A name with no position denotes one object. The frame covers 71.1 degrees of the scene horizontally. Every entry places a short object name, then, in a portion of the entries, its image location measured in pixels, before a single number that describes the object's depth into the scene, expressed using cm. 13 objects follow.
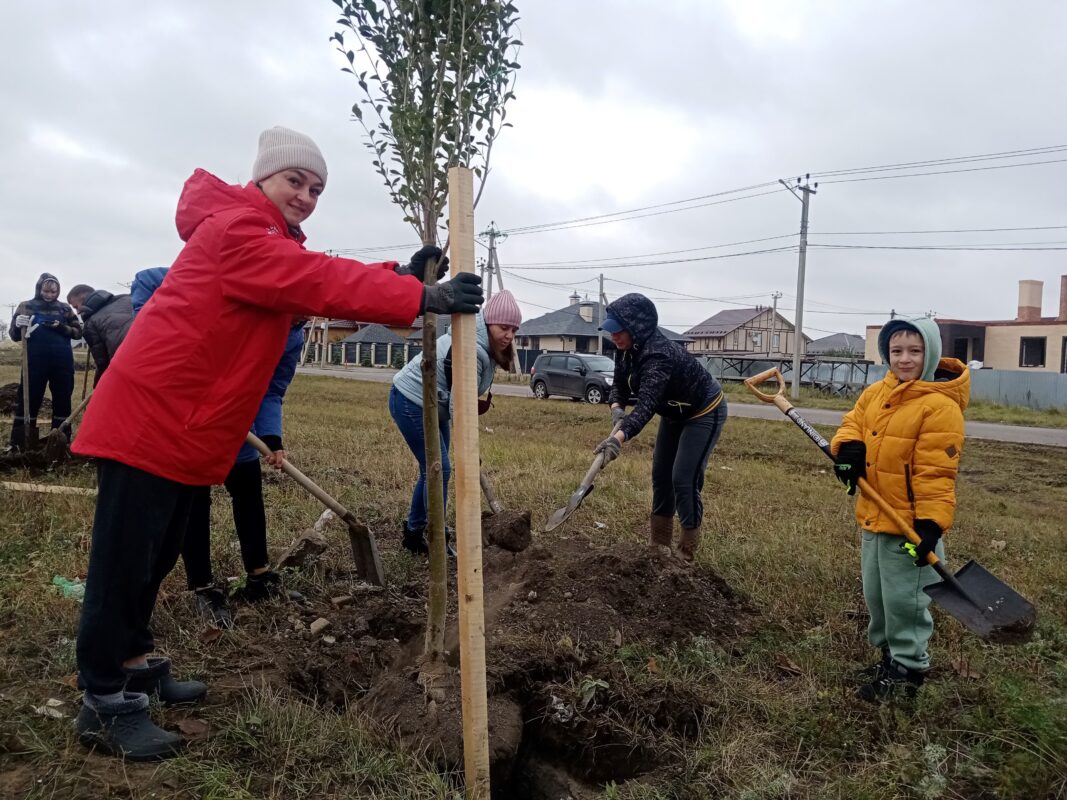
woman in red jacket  221
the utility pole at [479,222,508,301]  4088
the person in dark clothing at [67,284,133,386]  561
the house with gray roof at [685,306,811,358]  6400
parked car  2075
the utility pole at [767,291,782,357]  6856
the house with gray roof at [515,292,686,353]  5228
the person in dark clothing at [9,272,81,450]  757
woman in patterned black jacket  439
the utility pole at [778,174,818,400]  2538
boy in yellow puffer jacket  289
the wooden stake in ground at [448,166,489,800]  226
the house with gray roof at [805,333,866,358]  7291
